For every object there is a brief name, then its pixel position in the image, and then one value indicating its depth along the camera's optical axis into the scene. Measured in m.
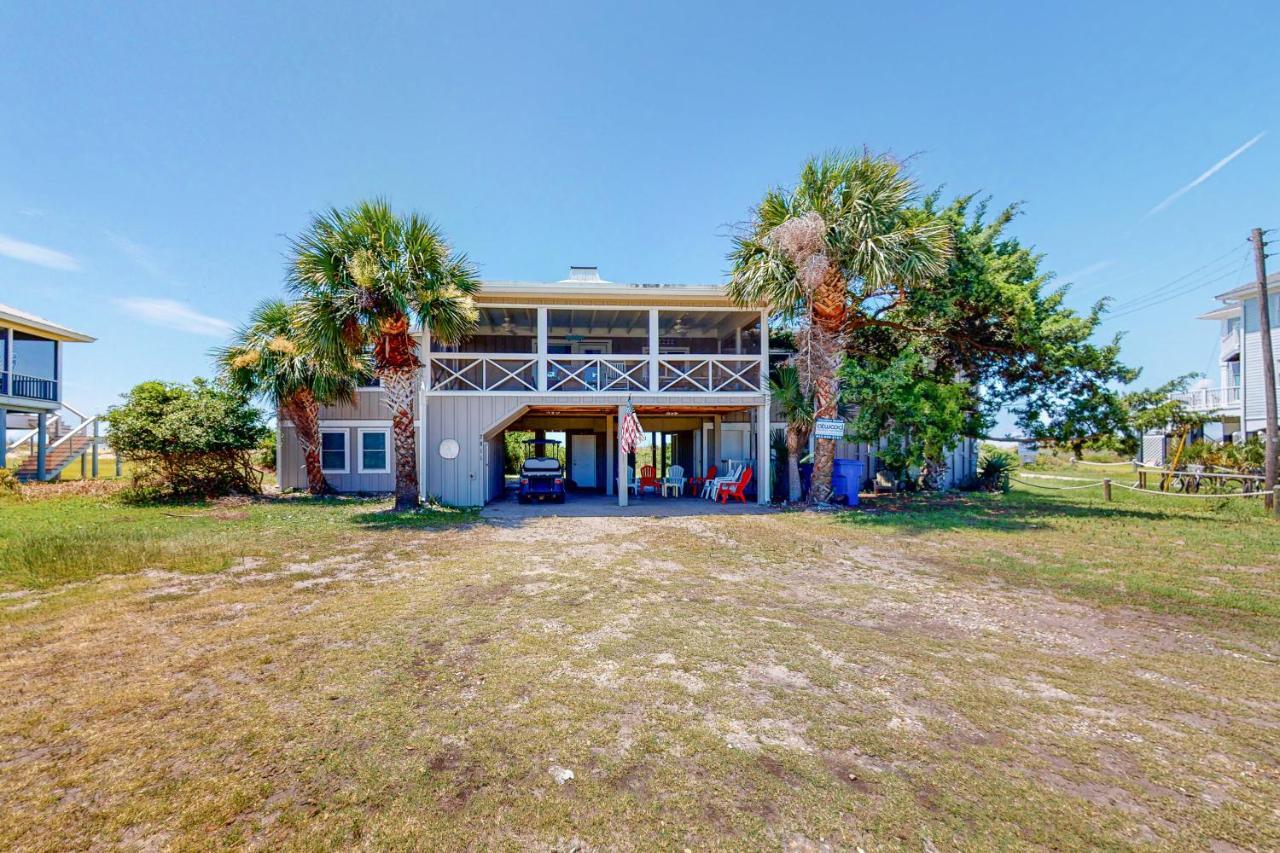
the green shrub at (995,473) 17.39
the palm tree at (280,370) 14.66
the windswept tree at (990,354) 12.52
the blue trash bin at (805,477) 15.16
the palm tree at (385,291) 11.26
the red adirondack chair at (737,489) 14.88
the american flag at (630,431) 13.59
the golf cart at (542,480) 15.00
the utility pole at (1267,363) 11.44
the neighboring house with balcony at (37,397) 18.14
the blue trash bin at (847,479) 13.69
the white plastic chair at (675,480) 17.32
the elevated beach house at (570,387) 13.88
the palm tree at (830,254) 11.93
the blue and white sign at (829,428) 12.65
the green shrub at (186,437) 13.43
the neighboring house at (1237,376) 19.02
